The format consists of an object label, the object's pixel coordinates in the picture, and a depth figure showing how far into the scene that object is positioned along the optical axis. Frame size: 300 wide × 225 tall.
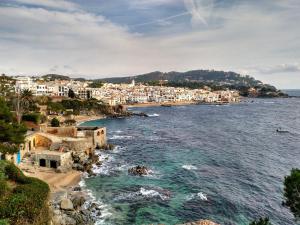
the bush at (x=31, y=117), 46.58
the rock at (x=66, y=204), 20.44
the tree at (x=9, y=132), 23.15
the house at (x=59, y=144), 30.14
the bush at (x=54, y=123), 50.24
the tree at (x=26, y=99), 54.20
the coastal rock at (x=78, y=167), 30.68
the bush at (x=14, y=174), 20.67
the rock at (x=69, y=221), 18.49
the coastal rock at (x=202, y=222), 16.67
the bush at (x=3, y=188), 16.82
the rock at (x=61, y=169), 28.81
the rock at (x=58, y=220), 17.71
